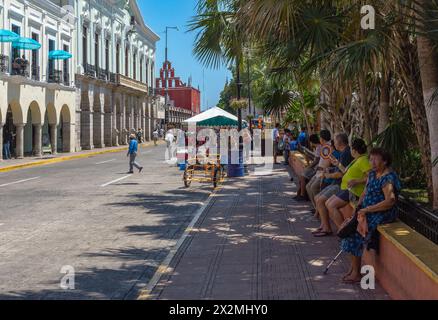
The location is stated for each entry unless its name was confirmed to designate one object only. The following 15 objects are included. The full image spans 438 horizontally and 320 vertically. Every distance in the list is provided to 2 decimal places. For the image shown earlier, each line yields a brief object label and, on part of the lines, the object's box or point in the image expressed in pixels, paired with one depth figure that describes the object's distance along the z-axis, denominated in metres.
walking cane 6.82
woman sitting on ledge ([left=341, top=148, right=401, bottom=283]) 6.34
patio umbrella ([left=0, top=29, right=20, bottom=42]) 27.95
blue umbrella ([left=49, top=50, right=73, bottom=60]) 35.97
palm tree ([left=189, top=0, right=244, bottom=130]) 12.29
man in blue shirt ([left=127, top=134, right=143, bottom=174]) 21.00
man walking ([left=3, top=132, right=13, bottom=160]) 31.50
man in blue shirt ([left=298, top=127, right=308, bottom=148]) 23.70
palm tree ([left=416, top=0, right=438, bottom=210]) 7.46
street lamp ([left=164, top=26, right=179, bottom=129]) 62.50
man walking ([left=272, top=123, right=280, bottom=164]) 26.23
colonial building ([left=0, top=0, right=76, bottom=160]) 30.92
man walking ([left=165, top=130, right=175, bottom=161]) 30.95
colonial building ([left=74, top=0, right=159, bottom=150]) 44.19
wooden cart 16.72
